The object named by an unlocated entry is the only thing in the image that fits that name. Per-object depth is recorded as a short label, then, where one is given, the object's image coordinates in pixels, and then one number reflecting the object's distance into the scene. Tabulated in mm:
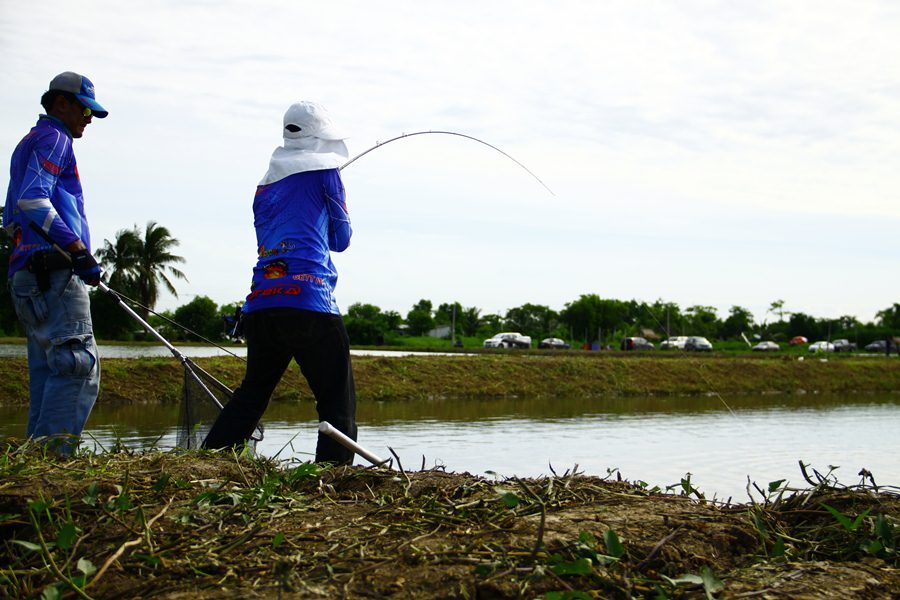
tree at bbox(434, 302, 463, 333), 97625
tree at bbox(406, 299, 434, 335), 92062
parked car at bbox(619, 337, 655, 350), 68000
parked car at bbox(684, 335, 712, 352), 64850
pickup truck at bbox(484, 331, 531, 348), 66188
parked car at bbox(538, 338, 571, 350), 66906
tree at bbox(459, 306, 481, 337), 98375
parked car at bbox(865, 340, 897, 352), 89375
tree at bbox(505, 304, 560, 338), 96188
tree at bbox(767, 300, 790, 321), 110125
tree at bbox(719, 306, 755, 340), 103125
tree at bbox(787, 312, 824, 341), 104250
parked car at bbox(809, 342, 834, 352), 75844
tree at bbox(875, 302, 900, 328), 114938
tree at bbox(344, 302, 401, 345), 62188
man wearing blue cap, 4453
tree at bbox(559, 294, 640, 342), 77000
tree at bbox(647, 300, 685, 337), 82188
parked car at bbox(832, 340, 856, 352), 87425
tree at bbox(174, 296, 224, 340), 43812
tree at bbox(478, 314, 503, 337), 96562
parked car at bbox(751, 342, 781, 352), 78412
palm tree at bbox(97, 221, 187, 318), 56656
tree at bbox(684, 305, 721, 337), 99312
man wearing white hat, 4570
